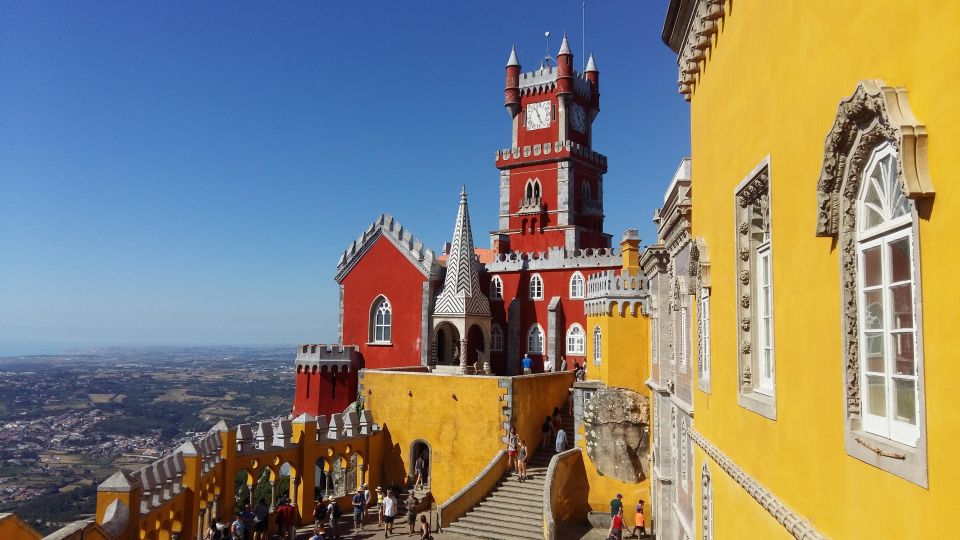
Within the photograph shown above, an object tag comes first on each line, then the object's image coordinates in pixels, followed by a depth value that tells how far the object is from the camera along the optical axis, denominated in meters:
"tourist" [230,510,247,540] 15.31
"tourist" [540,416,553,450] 22.05
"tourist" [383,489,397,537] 17.66
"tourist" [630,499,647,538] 17.00
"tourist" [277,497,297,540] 17.02
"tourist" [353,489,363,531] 18.53
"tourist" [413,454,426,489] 21.56
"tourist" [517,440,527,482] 19.84
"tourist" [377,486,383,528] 18.84
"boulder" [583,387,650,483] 19.22
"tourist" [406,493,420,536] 18.06
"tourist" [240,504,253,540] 16.03
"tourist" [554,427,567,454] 20.67
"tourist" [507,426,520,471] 20.44
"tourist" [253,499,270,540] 16.17
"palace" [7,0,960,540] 3.00
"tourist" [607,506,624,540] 16.64
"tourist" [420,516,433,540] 16.84
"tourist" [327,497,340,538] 17.80
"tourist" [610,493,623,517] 17.34
